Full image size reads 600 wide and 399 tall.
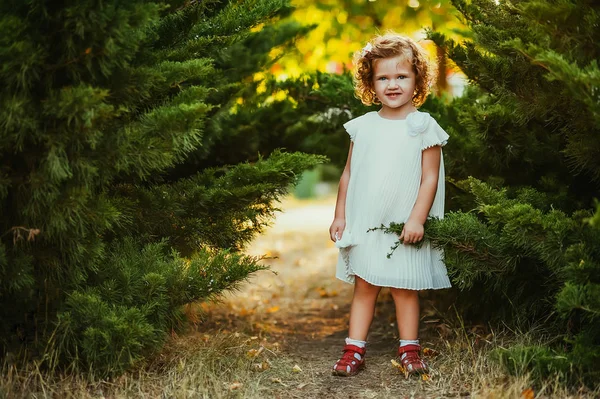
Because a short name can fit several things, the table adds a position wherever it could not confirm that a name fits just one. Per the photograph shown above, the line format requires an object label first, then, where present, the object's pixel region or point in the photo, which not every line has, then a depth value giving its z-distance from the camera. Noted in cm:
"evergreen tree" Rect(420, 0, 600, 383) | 264
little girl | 326
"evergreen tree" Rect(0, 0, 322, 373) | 259
